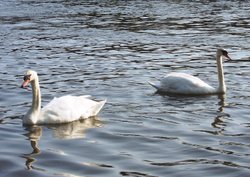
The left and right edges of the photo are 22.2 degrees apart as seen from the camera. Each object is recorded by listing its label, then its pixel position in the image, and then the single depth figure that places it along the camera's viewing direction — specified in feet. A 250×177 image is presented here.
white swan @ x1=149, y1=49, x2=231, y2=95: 50.90
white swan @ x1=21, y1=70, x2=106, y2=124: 40.45
